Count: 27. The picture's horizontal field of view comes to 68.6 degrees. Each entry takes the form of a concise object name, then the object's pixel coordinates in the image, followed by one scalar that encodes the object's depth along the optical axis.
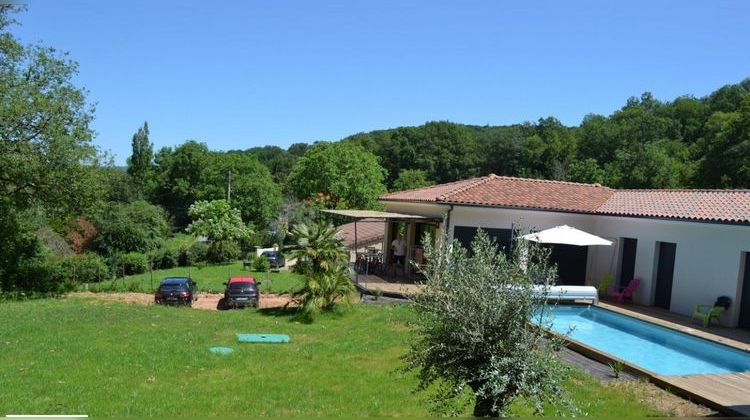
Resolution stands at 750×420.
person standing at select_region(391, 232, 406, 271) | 26.51
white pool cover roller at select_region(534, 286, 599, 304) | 18.92
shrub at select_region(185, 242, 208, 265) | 43.72
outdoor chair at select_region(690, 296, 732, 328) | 16.22
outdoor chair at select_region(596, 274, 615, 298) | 21.50
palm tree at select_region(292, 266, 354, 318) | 18.11
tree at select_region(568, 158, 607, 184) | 59.49
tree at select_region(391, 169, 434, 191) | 70.16
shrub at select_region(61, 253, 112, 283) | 31.59
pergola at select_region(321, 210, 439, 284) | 22.23
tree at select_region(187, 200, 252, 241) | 45.44
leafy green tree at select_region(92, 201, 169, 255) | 41.66
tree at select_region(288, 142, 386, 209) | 54.56
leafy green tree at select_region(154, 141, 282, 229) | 59.56
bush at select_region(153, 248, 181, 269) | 42.28
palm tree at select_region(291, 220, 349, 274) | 18.50
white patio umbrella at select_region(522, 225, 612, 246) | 19.67
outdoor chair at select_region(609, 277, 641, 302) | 20.16
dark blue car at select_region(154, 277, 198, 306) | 22.84
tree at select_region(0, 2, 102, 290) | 23.33
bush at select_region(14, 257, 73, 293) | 29.86
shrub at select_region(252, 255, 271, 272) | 37.44
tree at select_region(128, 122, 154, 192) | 81.38
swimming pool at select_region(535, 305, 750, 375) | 12.62
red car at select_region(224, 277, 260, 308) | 22.33
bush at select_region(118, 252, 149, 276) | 39.19
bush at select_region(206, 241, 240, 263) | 44.78
